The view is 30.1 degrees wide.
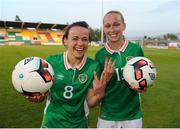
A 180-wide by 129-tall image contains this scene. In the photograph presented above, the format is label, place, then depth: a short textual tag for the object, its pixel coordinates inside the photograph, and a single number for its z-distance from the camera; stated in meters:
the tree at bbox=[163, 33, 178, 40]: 114.02
